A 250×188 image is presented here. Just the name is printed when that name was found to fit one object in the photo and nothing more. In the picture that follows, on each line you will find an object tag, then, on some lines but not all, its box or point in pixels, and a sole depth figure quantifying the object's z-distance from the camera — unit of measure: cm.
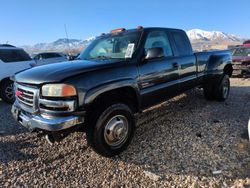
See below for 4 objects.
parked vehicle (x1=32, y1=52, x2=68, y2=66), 1311
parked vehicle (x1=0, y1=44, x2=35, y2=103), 570
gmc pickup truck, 236
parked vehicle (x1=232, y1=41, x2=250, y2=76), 904
